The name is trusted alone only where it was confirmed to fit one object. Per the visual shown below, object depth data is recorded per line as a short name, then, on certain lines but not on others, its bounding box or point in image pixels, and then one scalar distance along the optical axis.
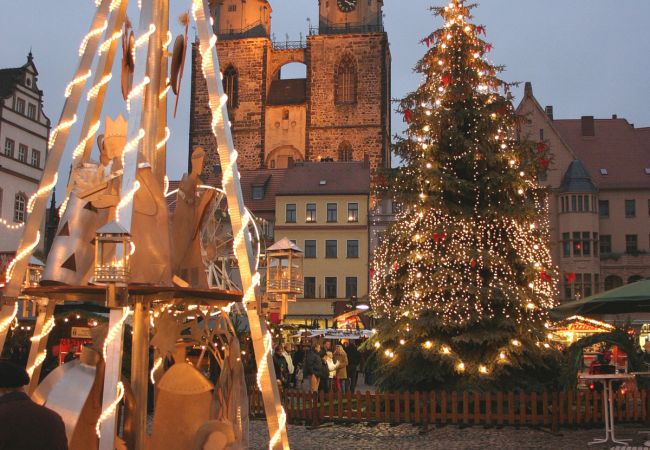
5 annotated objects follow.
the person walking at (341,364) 21.81
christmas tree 14.91
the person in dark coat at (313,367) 19.06
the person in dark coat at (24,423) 4.29
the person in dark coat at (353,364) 24.05
